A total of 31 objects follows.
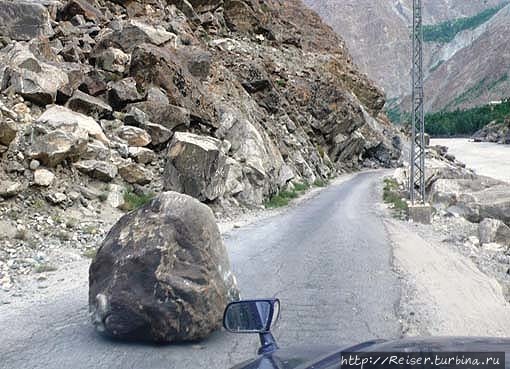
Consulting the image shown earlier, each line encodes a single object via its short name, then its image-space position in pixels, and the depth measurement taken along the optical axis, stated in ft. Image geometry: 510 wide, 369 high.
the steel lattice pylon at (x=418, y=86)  56.54
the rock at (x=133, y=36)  63.16
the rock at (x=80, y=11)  68.18
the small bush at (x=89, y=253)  31.05
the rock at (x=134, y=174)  46.06
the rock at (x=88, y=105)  47.78
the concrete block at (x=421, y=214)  52.54
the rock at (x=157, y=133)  52.75
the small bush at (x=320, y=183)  106.22
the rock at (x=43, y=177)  36.86
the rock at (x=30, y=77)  43.86
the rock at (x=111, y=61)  58.13
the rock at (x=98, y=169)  41.68
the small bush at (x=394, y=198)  60.04
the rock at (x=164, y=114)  54.29
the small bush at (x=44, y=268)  27.07
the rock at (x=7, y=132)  36.32
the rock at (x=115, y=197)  41.18
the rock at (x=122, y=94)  53.72
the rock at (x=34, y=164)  37.78
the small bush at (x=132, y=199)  42.19
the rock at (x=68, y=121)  40.98
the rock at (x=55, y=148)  38.50
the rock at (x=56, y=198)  36.55
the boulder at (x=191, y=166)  49.73
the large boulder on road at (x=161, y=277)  17.33
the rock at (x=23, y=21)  53.98
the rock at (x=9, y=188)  33.91
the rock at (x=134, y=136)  49.88
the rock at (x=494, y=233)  43.50
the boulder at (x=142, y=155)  48.93
